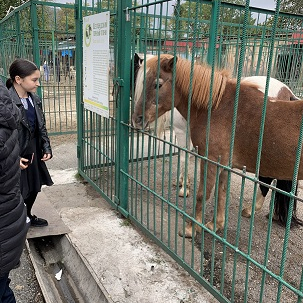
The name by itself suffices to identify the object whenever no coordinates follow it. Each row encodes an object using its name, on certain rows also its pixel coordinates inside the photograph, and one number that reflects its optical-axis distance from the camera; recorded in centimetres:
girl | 271
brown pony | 246
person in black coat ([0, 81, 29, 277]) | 161
